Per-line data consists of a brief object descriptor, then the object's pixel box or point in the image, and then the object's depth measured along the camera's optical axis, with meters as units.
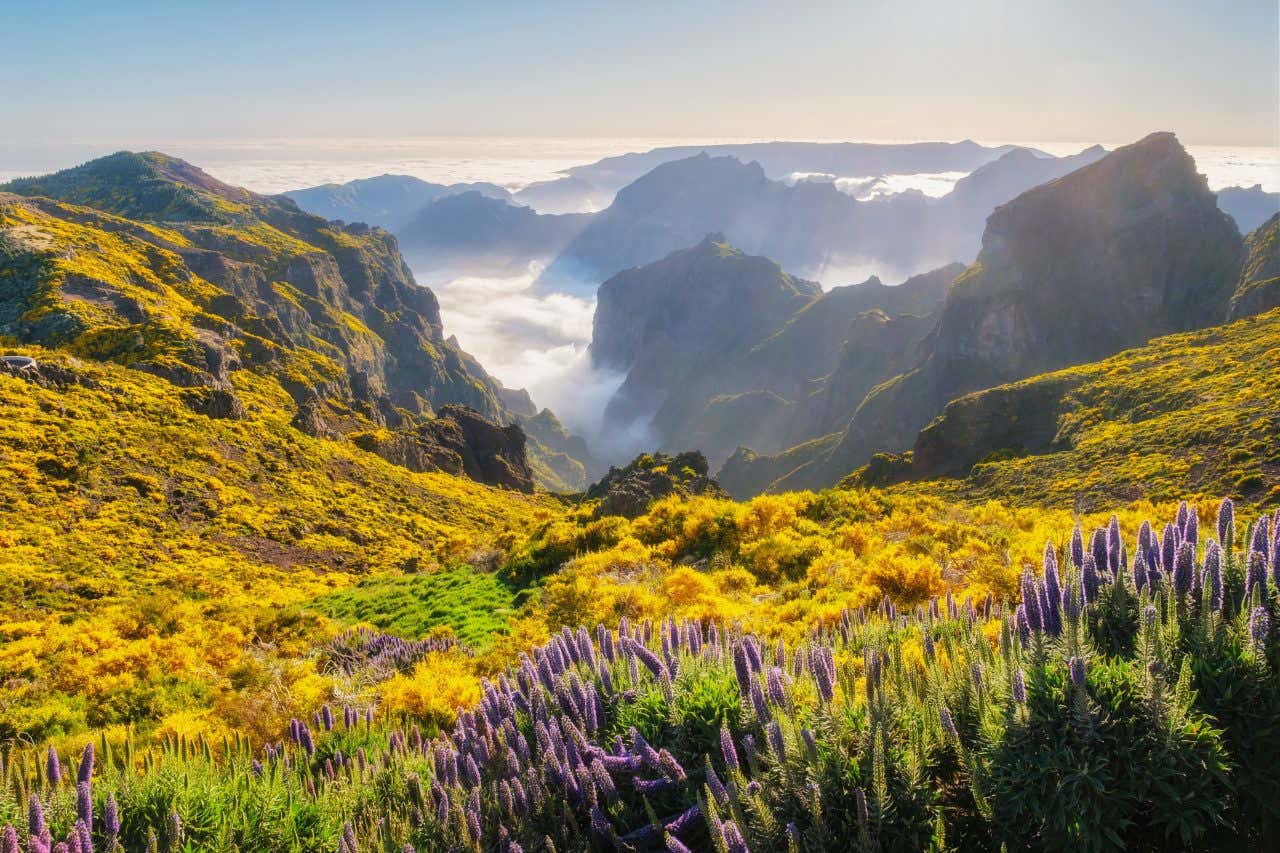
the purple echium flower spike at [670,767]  4.02
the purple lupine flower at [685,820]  3.70
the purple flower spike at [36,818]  3.72
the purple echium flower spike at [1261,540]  4.19
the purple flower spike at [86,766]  4.07
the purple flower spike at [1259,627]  3.44
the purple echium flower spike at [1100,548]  4.85
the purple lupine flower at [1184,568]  4.11
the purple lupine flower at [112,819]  3.79
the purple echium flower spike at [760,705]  4.08
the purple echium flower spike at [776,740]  3.66
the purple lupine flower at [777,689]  4.12
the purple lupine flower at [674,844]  3.05
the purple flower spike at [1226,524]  4.43
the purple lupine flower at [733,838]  3.06
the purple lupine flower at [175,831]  3.87
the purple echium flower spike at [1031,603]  4.33
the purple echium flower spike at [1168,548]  4.44
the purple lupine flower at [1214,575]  3.81
